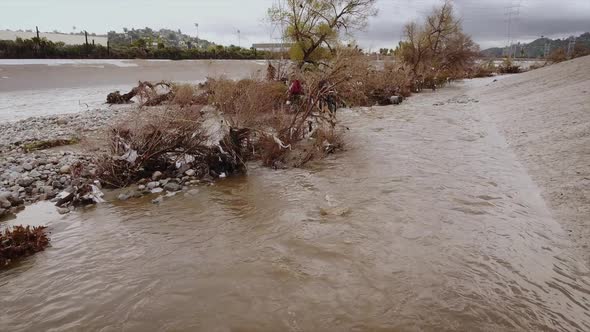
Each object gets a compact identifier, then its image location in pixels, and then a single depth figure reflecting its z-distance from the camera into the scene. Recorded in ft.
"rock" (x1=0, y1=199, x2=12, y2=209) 21.55
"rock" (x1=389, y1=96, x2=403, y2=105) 77.00
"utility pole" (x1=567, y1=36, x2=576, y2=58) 145.18
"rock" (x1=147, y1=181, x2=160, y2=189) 25.73
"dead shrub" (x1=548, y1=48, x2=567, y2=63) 145.94
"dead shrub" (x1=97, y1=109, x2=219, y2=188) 26.18
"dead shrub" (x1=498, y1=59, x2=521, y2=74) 169.89
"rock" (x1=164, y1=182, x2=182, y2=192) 25.61
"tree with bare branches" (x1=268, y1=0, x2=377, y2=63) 84.07
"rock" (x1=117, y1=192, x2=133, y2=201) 23.94
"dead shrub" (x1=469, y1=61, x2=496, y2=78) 155.53
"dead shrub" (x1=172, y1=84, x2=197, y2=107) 43.65
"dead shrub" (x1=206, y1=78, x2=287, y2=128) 30.30
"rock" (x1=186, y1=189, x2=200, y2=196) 24.91
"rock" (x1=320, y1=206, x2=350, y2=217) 21.59
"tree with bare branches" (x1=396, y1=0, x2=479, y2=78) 118.42
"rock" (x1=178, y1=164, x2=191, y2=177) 28.13
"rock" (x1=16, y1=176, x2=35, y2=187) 24.72
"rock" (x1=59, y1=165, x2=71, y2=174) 27.35
